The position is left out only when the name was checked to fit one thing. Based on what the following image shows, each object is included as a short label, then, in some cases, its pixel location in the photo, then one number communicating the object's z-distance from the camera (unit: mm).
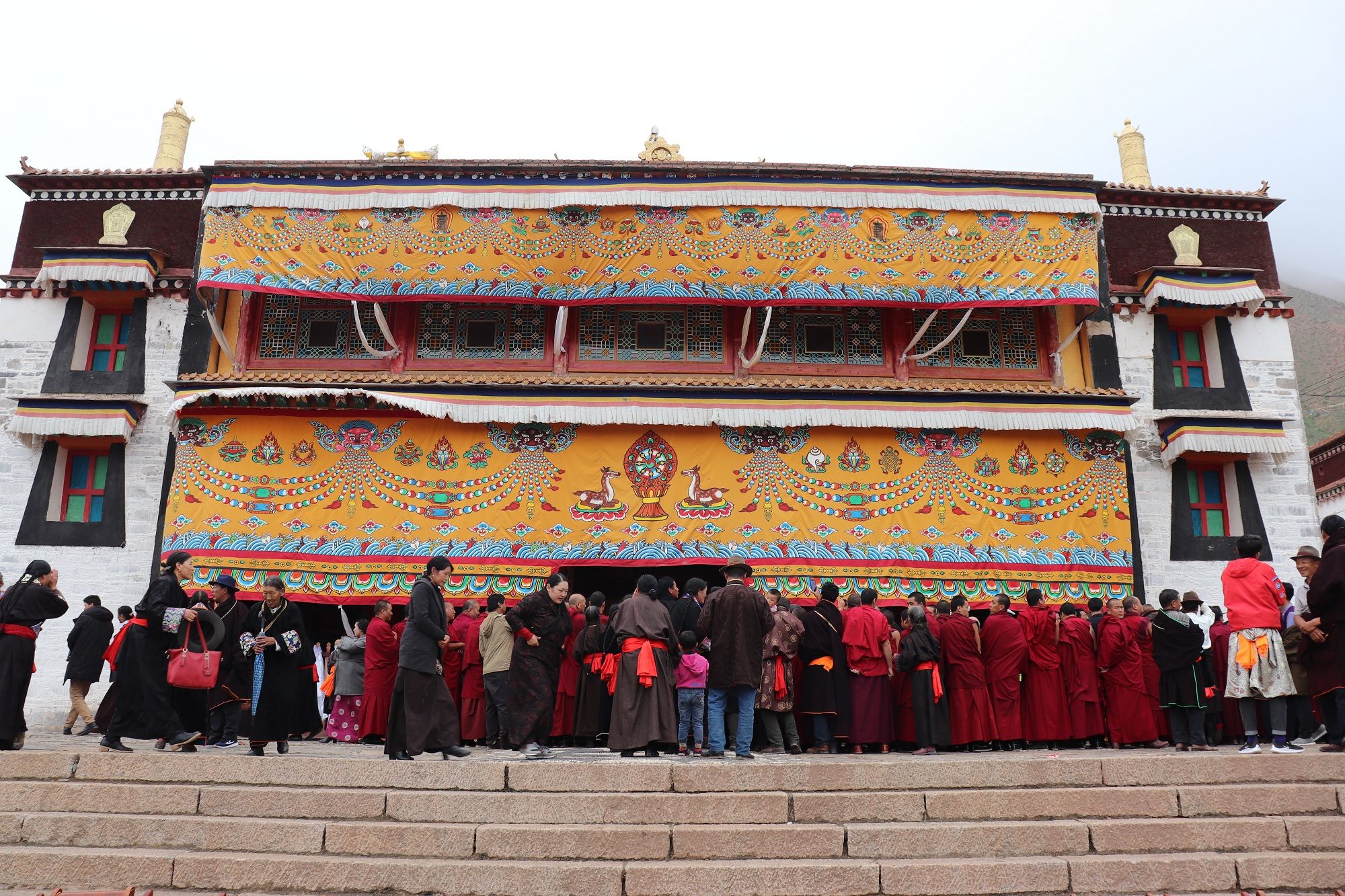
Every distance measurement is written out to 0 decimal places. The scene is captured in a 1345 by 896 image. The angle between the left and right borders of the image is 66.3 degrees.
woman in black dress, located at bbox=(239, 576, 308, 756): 7008
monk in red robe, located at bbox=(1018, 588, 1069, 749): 8797
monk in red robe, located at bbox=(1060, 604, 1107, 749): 8836
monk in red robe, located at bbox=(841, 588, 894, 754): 8367
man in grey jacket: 8078
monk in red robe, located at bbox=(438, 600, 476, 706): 9312
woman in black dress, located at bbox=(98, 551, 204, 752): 6836
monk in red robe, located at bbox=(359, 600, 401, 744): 8727
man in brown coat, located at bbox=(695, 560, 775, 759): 7543
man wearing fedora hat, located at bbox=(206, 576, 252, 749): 7621
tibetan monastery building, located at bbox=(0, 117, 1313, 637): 11180
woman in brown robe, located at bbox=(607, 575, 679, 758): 7348
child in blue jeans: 7781
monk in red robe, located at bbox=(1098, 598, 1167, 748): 8734
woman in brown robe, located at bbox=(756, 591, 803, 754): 8000
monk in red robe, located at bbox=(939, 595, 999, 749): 8531
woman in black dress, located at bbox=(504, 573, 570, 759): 7762
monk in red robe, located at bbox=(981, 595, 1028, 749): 8656
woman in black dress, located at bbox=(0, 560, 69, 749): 6984
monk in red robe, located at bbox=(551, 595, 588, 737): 8961
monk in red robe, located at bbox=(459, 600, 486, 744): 9195
